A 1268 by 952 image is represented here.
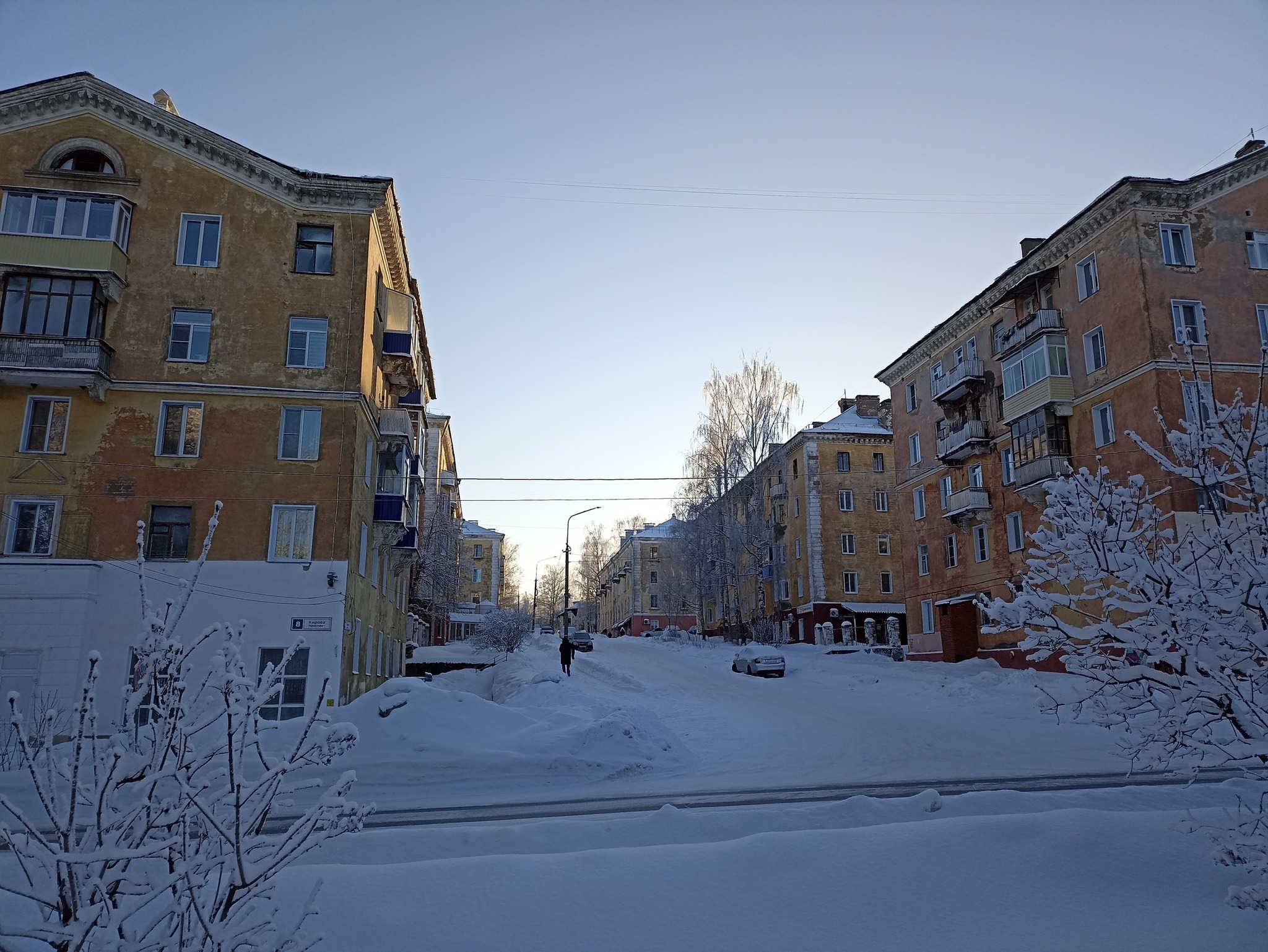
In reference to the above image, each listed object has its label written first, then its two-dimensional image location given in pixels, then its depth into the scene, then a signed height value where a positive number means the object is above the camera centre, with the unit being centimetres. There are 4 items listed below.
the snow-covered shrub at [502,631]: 4500 -16
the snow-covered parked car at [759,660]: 3559 -133
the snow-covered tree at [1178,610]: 519 +12
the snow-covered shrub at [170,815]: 328 -76
